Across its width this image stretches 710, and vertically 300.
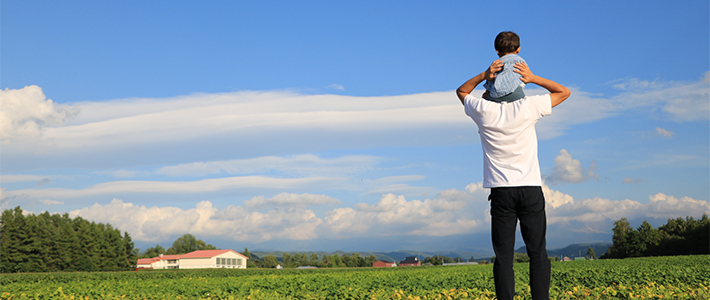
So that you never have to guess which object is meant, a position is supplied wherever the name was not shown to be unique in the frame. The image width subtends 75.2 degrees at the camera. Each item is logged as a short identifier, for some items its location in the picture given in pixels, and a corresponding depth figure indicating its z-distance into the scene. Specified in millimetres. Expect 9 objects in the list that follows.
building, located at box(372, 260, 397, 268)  160938
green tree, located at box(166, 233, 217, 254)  151738
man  3793
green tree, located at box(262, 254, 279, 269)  129550
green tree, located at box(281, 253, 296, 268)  139475
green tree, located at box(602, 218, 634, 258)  93000
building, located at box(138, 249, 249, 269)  115850
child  3961
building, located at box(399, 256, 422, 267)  157250
